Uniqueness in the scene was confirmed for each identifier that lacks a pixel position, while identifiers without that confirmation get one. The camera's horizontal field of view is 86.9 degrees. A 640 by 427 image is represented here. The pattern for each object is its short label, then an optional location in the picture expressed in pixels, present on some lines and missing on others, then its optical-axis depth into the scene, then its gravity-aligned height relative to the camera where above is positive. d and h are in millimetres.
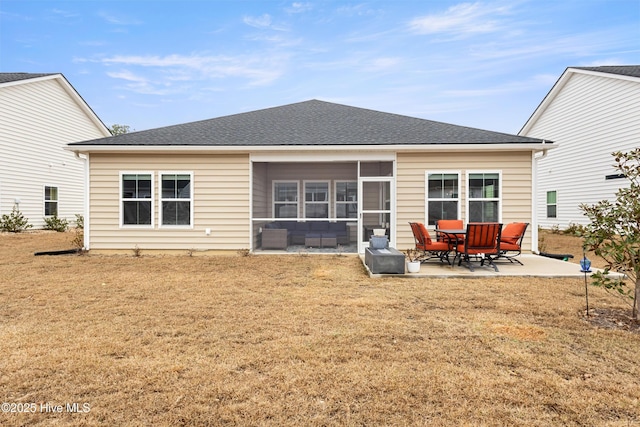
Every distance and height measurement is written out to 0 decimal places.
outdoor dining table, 7450 -635
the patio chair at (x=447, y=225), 8844 -365
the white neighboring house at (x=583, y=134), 13453 +3445
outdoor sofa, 12055 -671
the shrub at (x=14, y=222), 14715 -542
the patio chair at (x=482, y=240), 7129 -621
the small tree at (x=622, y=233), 4023 -254
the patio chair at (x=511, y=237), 7750 -623
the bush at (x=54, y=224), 16766 -710
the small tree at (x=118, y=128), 43125 +10509
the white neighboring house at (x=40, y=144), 15125 +3146
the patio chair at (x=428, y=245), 7879 -797
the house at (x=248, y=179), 9445 +913
